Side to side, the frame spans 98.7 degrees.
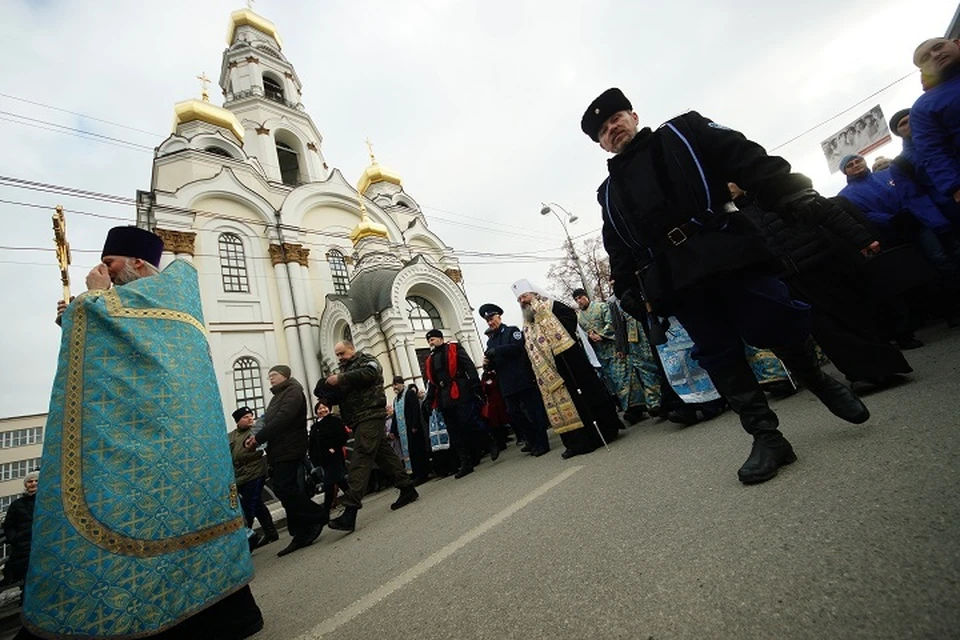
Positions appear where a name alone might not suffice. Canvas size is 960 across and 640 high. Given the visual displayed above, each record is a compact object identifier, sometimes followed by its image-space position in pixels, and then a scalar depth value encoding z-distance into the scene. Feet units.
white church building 51.01
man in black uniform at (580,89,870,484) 6.34
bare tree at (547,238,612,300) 82.76
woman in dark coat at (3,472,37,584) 17.61
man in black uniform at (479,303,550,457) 17.56
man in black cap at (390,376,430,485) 22.24
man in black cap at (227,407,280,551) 17.62
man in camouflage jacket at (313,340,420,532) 13.29
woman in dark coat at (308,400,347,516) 19.52
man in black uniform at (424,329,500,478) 19.20
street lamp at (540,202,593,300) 62.34
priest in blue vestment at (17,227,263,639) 5.00
